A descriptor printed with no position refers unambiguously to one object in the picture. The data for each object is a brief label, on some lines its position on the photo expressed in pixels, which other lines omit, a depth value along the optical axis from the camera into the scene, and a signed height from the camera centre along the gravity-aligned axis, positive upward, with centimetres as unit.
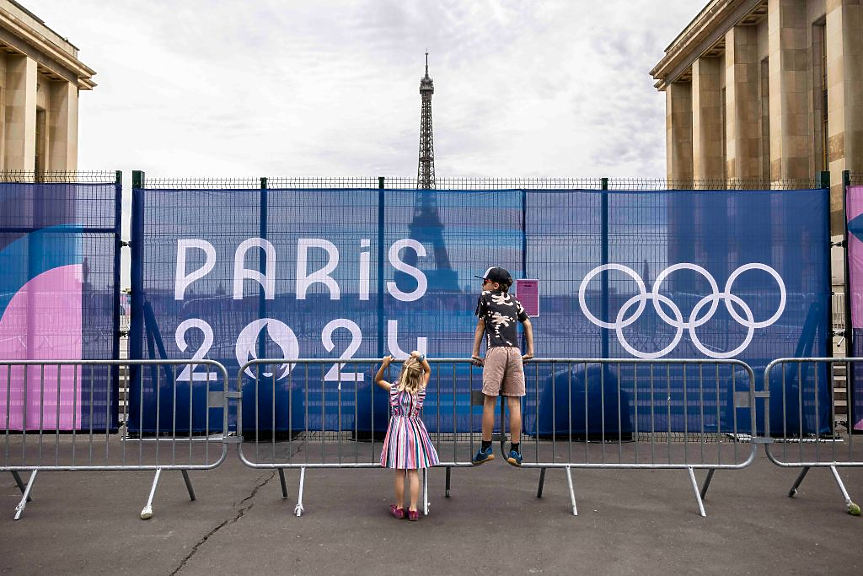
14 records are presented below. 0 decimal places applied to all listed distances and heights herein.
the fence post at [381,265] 827 +54
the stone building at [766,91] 2303 +975
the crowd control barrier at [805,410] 809 -122
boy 589 -43
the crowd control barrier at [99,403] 807 -115
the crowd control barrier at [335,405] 809 -116
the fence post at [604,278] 829 +39
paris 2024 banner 826 +31
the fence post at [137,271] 823 +46
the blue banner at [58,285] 830 +28
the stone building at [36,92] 3309 +1170
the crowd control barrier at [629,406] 812 -117
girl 521 -97
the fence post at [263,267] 827 +51
